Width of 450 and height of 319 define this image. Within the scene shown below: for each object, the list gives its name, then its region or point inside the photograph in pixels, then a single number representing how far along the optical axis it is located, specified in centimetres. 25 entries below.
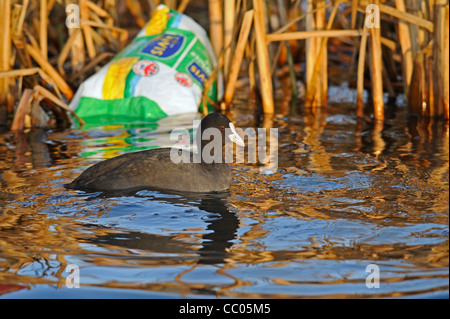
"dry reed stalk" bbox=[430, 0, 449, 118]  557
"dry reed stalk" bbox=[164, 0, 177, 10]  740
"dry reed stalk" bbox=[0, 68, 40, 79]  584
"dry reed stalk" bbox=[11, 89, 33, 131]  586
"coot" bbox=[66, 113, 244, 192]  406
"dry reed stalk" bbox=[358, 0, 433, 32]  568
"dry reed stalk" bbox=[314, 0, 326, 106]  635
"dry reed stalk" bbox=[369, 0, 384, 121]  582
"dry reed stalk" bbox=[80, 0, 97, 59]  674
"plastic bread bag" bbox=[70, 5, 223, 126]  654
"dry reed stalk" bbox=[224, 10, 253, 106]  608
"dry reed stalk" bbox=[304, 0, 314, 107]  641
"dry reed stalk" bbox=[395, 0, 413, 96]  605
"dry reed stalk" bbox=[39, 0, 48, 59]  630
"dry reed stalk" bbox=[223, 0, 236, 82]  652
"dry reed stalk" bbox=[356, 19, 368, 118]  574
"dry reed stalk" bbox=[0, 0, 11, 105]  593
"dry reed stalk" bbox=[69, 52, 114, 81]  696
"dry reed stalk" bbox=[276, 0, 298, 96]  716
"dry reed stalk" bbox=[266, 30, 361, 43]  597
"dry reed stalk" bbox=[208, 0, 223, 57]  692
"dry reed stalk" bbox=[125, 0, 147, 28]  841
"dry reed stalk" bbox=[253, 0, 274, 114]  605
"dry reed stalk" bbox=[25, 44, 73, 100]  625
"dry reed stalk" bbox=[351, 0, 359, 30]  564
